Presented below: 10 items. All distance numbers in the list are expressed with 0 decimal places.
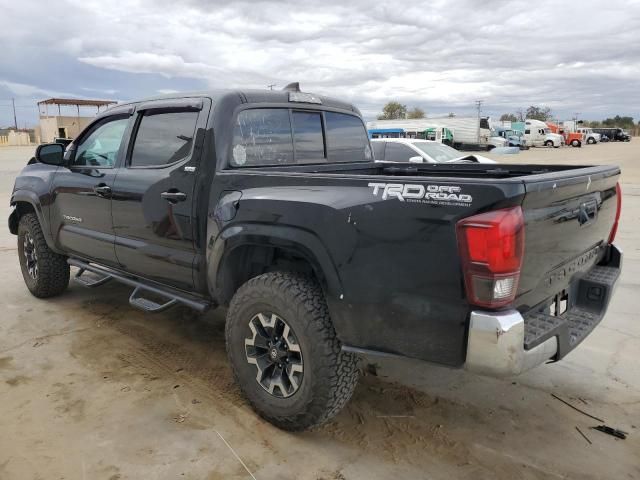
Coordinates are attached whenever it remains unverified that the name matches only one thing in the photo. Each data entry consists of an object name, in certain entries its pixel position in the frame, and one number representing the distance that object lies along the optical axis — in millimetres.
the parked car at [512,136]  50625
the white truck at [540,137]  54219
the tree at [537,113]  101606
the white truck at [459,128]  46188
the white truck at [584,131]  64625
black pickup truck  2262
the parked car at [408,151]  10711
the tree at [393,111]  97288
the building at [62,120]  46656
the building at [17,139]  59531
